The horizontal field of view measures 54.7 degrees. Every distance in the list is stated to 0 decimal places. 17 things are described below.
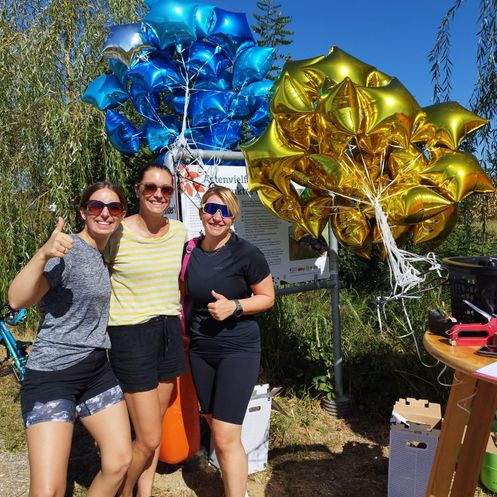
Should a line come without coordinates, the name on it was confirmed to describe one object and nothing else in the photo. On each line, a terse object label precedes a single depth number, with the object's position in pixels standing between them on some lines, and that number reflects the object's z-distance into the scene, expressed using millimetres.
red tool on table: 1769
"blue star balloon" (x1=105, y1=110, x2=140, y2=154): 3535
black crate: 1818
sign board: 3254
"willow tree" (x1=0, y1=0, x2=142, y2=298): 5129
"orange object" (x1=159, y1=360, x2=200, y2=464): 2965
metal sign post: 4090
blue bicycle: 4652
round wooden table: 2064
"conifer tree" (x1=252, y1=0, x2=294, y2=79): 10219
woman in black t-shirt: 2496
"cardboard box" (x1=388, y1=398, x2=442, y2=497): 2799
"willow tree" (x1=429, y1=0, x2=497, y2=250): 3771
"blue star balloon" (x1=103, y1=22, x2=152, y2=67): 3273
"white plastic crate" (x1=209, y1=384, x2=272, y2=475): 3188
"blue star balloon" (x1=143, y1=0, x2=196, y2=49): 3037
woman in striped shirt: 2412
